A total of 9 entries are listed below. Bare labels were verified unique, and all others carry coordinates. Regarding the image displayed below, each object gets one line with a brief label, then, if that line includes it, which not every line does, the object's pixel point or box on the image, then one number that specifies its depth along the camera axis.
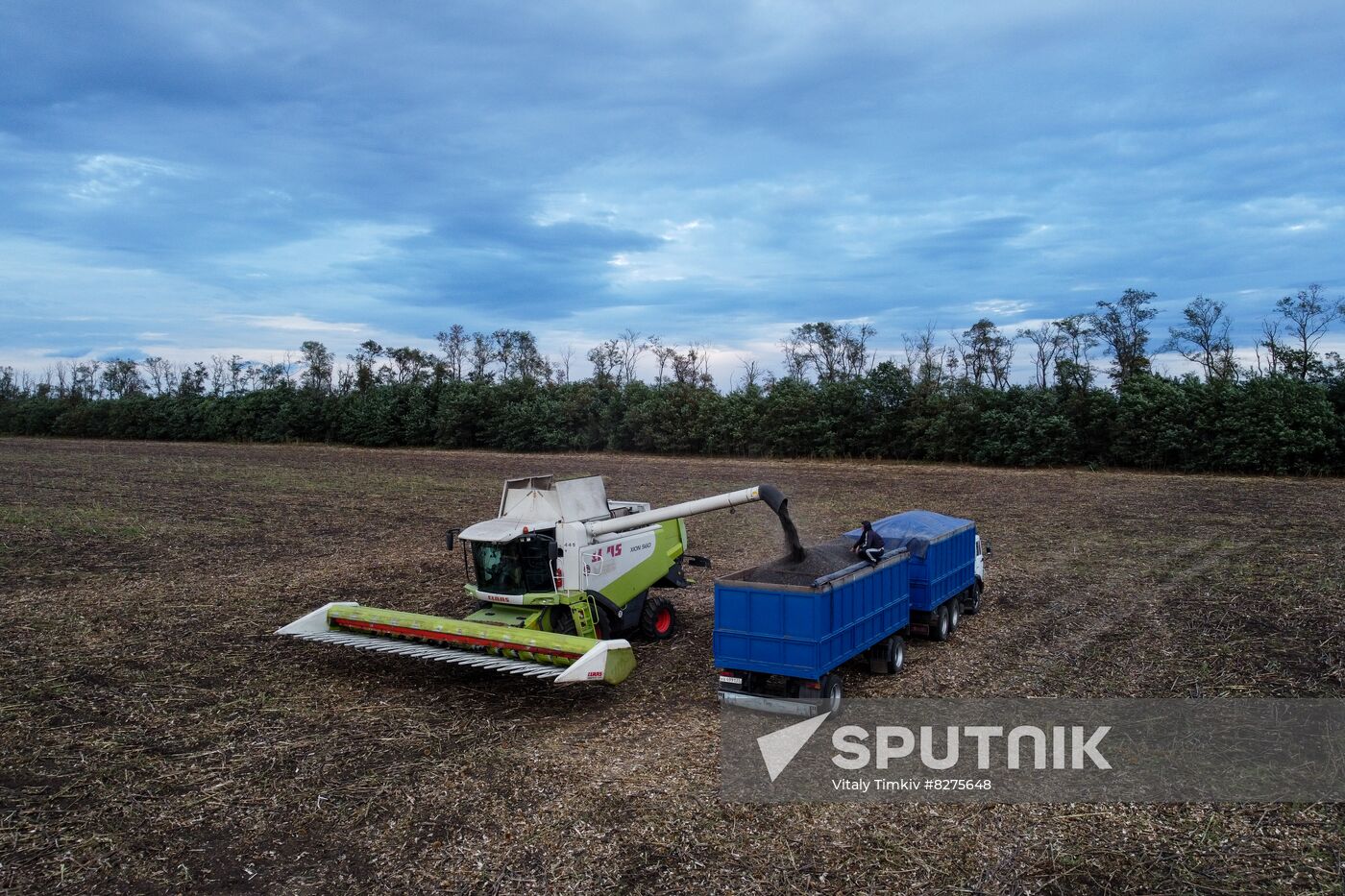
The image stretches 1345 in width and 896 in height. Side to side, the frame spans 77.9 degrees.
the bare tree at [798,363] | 64.12
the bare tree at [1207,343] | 47.84
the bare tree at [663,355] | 69.38
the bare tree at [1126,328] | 49.88
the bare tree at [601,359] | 70.19
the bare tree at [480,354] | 78.02
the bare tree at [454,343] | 78.81
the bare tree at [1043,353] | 52.69
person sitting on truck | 9.92
